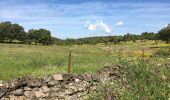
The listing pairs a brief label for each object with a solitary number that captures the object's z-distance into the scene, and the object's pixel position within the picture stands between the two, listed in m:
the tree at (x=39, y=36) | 42.47
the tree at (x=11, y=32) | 42.86
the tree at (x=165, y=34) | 33.56
